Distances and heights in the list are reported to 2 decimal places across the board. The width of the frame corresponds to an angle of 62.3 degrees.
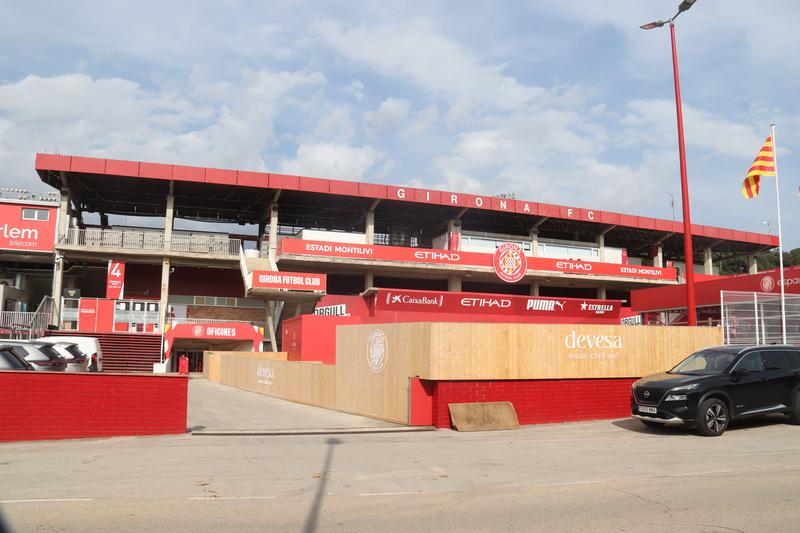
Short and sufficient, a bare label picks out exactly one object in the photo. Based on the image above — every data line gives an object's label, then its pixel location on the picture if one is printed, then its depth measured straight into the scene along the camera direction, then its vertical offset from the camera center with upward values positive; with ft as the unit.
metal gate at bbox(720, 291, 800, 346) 62.75 +1.84
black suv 41.16 -3.24
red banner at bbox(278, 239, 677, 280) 145.69 +18.72
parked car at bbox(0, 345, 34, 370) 46.19 -1.86
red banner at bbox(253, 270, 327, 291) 123.03 +10.27
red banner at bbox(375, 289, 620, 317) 71.56 +3.79
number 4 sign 131.13 +10.71
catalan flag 67.87 +17.43
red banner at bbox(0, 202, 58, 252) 134.92 +21.77
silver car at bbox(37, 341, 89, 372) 67.18 -2.28
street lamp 56.95 +12.09
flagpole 59.81 +2.19
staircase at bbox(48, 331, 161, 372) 113.19 -2.96
